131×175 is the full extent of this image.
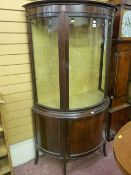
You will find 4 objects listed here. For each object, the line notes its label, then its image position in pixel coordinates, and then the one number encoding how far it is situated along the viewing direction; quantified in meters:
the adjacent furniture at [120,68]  1.98
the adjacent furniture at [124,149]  0.80
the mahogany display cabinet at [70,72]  1.45
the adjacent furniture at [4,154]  1.57
